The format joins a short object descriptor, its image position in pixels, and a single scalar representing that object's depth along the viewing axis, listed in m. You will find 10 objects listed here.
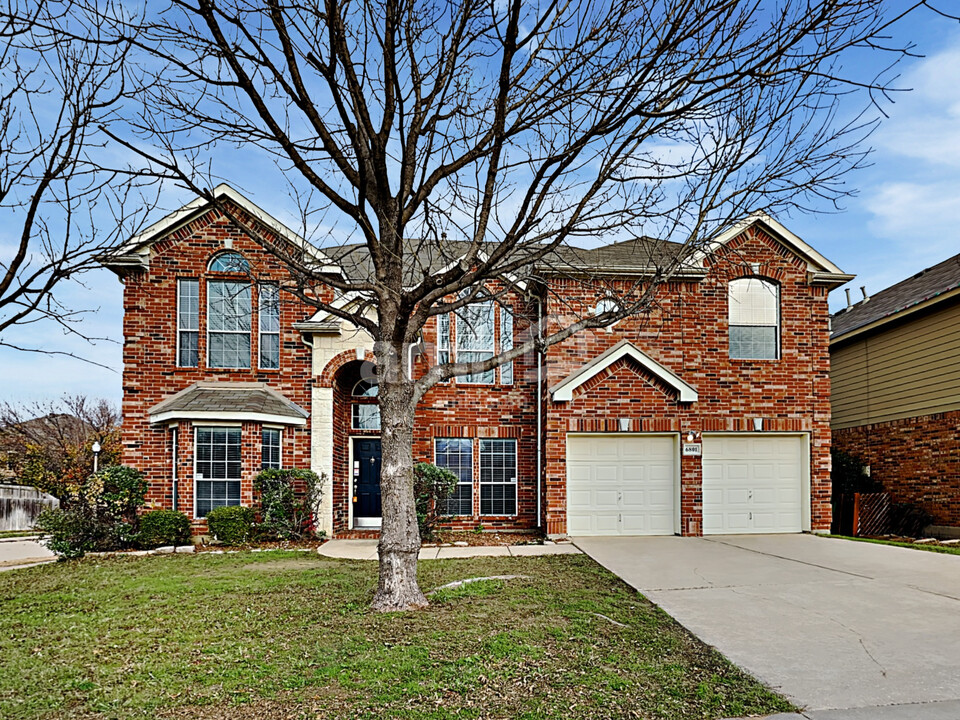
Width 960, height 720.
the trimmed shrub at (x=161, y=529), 13.55
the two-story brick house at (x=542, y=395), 15.07
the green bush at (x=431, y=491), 14.77
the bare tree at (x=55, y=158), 4.82
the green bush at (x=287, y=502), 14.59
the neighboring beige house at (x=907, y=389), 16.14
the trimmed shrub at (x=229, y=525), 14.04
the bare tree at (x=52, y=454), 25.39
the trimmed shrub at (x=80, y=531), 12.99
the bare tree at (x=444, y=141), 6.29
